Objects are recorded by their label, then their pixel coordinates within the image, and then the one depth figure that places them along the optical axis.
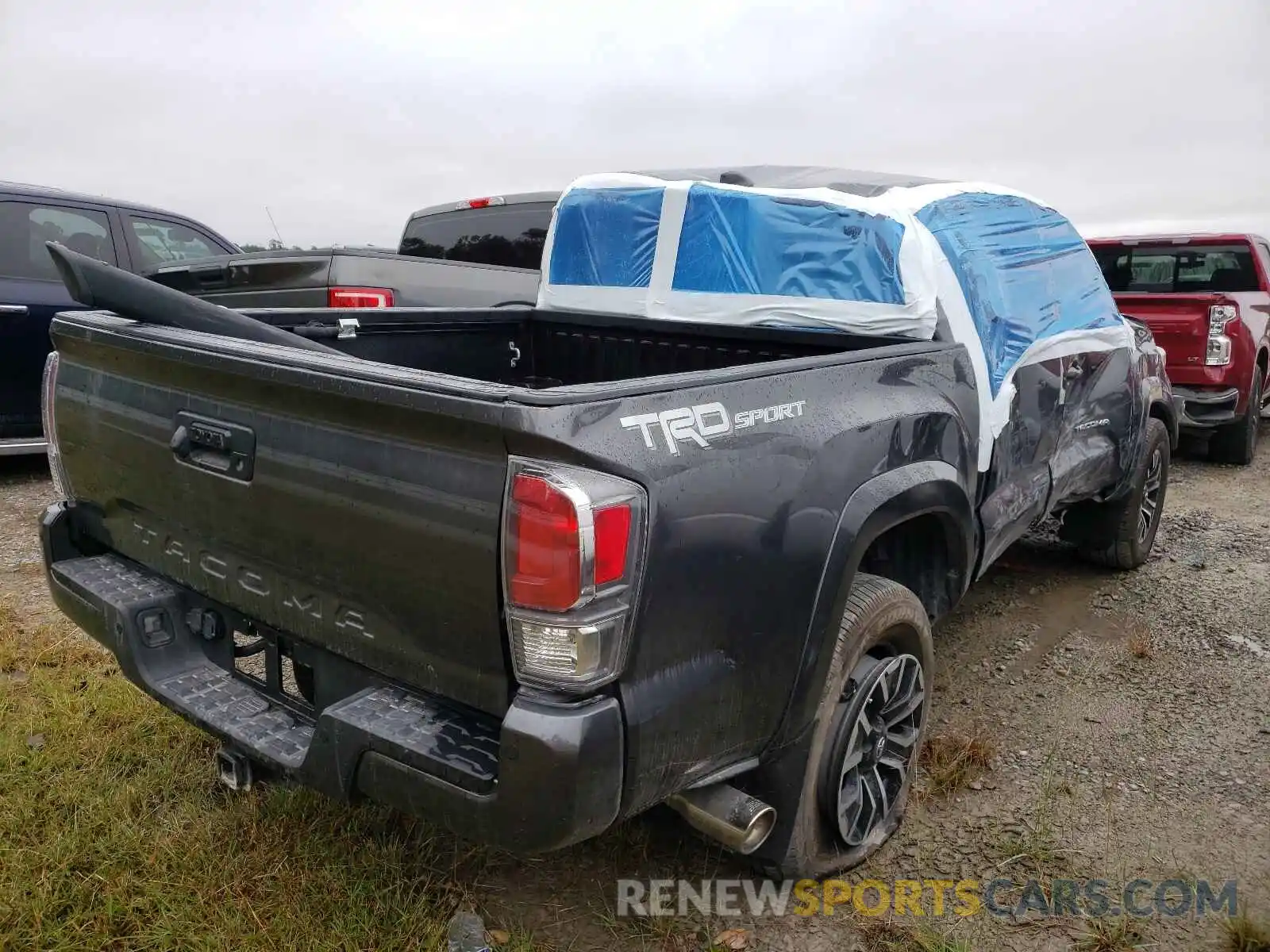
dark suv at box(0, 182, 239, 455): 6.03
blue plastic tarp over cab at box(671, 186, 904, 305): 3.25
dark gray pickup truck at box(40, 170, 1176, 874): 1.81
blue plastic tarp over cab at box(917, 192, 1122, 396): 3.34
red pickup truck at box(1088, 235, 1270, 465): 7.57
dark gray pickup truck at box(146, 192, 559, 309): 6.28
